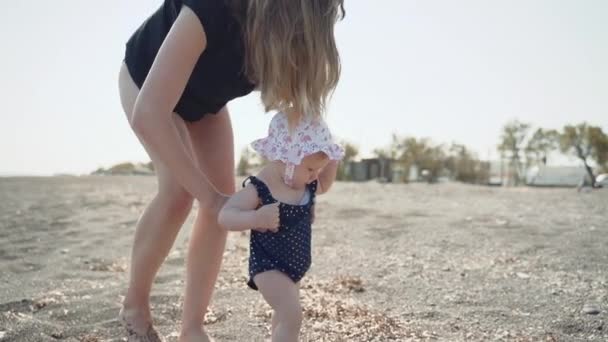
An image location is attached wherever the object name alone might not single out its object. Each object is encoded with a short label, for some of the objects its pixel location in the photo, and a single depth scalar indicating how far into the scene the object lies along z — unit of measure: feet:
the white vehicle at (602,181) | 85.69
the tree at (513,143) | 150.00
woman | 6.90
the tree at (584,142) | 142.61
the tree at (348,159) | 139.13
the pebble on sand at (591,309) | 11.78
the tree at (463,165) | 142.10
